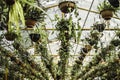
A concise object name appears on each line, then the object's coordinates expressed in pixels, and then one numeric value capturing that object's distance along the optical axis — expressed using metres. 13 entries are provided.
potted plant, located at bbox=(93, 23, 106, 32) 4.55
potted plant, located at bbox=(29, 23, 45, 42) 4.30
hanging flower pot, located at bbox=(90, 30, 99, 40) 4.91
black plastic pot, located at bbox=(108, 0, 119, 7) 3.32
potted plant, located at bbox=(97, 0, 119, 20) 4.02
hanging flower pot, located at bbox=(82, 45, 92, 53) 5.29
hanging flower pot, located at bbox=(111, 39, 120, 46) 5.07
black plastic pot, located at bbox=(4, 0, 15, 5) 1.95
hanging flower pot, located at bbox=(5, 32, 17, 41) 4.25
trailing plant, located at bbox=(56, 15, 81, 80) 4.13
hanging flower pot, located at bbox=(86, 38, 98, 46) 5.00
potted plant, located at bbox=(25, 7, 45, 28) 3.59
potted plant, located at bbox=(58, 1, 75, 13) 3.77
